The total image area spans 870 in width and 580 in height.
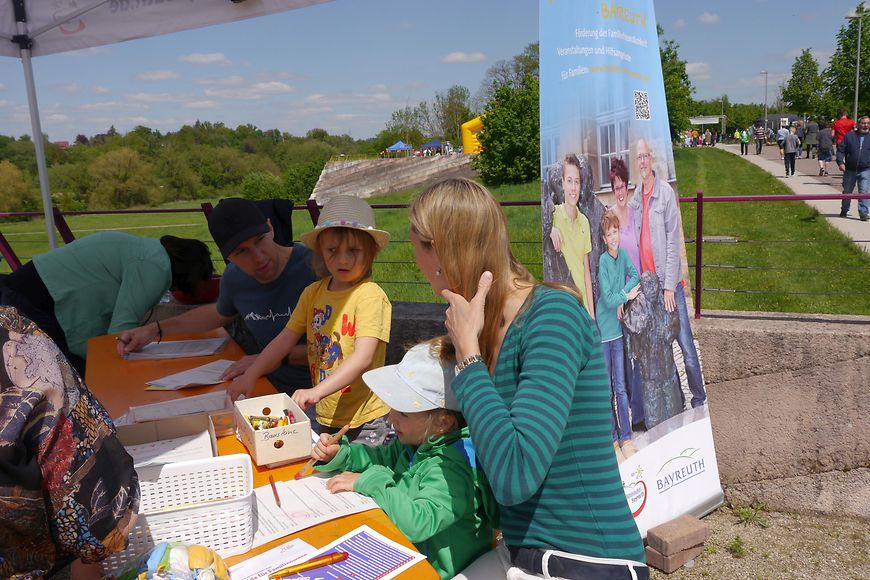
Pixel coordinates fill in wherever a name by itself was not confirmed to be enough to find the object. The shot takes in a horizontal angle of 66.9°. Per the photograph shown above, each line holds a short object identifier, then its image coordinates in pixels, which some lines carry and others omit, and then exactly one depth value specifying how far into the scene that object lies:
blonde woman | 1.27
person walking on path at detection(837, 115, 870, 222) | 10.96
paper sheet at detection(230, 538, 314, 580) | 1.37
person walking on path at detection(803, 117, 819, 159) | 27.92
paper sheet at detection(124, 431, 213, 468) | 1.87
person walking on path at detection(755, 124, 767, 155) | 37.14
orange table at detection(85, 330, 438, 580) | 1.51
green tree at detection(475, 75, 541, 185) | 21.75
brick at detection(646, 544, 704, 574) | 3.26
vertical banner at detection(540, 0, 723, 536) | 2.81
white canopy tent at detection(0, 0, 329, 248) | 4.09
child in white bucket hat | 1.56
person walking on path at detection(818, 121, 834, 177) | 18.50
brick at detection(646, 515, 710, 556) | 3.26
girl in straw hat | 2.42
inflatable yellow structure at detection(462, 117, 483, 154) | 36.94
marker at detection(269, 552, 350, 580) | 1.35
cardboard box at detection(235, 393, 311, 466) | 1.90
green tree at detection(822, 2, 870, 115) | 35.03
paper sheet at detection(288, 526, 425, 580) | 1.35
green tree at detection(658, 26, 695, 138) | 34.91
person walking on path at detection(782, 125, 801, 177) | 18.86
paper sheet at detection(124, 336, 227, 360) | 3.28
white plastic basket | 1.38
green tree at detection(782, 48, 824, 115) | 46.56
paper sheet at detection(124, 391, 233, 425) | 2.25
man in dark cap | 2.91
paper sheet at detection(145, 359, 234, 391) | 2.76
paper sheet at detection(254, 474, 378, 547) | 1.56
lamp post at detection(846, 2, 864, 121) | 30.92
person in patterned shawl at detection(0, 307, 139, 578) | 0.95
